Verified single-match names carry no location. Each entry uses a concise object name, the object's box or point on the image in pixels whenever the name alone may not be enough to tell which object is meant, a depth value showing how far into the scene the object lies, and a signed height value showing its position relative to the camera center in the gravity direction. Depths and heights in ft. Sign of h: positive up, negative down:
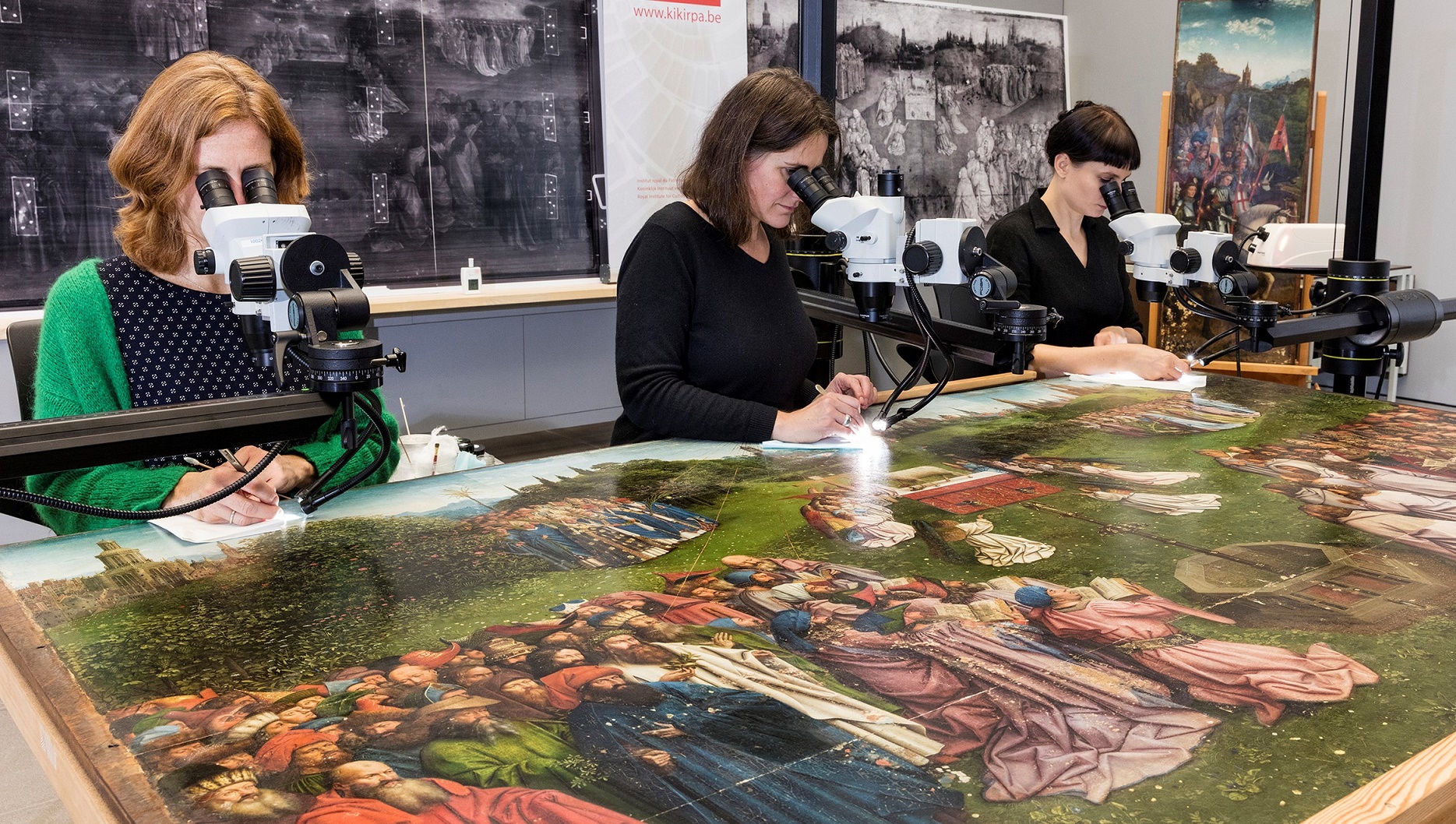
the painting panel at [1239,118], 15.71 +1.66
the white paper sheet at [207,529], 4.84 -1.29
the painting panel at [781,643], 2.89 -1.36
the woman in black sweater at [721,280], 7.20 -0.30
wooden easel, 14.16 +0.54
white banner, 15.11 +2.05
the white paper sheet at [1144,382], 8.25 -1.11
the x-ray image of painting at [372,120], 11.89 +1.45
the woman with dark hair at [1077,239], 9.84 -0.04
